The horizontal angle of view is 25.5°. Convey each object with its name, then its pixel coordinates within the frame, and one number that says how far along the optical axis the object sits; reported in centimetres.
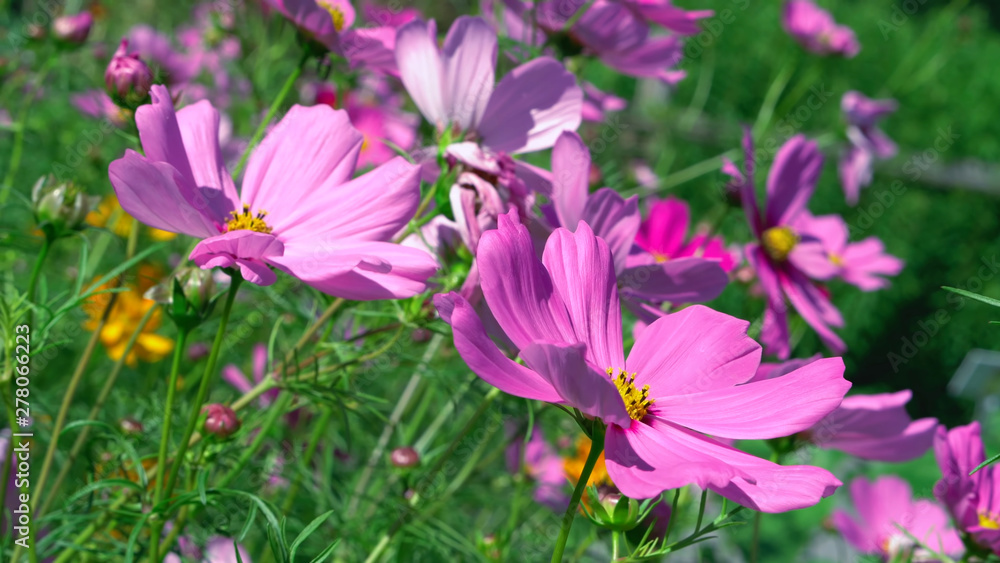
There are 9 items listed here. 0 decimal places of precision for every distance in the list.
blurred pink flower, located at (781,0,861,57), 92
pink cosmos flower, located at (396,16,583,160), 44
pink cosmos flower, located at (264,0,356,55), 46
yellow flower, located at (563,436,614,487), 67
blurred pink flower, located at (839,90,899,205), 86
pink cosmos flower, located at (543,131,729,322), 42
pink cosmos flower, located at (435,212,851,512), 37
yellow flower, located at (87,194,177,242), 64
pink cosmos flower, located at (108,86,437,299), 39
